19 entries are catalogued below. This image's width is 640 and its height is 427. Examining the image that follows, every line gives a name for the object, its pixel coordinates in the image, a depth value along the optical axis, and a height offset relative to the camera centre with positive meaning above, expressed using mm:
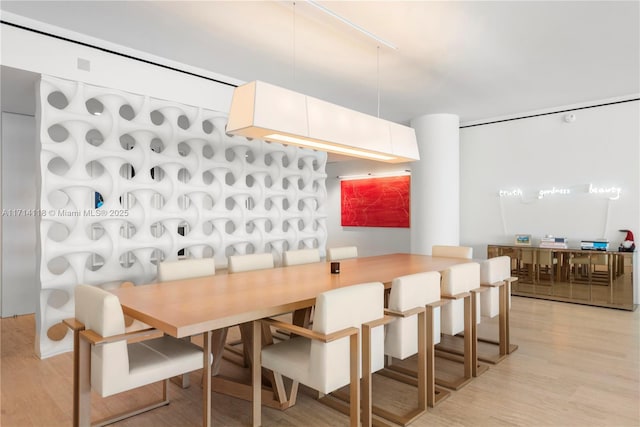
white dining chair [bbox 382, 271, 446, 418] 2562 -740
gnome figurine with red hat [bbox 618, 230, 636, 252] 5321 -391
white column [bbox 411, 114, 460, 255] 6594 +577
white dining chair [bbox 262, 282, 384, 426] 2074 -727
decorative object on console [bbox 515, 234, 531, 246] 6262 -387
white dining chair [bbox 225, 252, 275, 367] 3579 -471
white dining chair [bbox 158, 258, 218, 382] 3096 -459
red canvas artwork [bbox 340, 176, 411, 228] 8211 +310
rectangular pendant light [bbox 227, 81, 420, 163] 2879 +758
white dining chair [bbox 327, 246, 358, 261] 4699 -453
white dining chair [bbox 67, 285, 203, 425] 2004 -756
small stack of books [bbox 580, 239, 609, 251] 5453 -411
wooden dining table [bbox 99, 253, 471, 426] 2006 -504
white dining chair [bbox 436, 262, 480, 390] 3062 -751
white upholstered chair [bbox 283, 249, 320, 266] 4195 -447
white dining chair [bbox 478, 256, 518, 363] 3561 -750
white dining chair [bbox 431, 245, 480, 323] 4699 -443
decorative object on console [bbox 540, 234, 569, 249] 5841 -402
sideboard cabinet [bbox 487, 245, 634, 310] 5297 -846
